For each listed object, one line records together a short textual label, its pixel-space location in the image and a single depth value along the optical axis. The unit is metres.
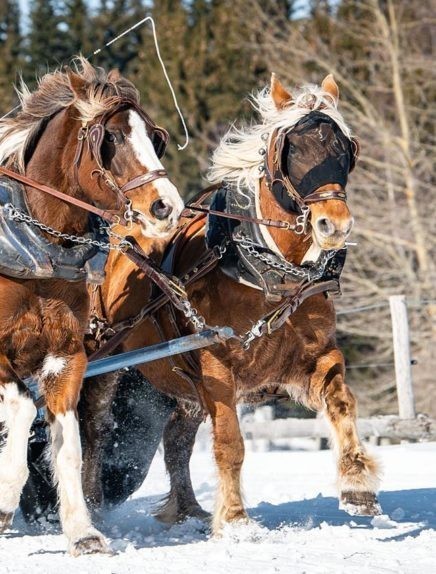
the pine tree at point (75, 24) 50.05
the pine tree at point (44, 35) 49.09
